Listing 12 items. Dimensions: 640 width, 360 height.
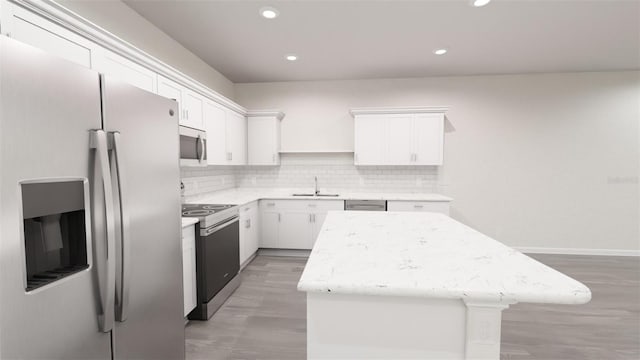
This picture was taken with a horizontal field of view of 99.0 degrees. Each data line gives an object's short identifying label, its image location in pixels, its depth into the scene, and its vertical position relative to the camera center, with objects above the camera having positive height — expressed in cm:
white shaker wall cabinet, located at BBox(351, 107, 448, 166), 412 +50
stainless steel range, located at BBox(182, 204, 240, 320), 234 -80
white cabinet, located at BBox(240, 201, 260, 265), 343 -83
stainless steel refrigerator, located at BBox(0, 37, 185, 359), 83 -17
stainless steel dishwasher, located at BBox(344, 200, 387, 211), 387 -52
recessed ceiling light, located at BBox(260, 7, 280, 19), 247 +144
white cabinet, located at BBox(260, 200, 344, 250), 400 -79
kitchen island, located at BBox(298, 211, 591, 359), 88 -46
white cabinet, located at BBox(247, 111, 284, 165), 445 +52
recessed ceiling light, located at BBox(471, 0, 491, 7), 235 +144
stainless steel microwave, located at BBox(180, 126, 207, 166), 255 +22
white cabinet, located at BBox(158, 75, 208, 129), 241 +68
